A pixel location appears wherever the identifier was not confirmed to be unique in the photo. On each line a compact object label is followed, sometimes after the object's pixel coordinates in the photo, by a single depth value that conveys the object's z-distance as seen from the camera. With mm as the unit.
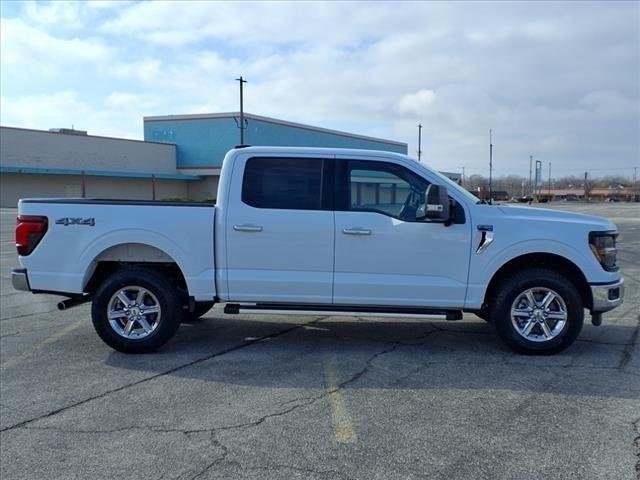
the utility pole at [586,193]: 106700
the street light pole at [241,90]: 39719
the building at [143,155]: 46750
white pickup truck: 5676
